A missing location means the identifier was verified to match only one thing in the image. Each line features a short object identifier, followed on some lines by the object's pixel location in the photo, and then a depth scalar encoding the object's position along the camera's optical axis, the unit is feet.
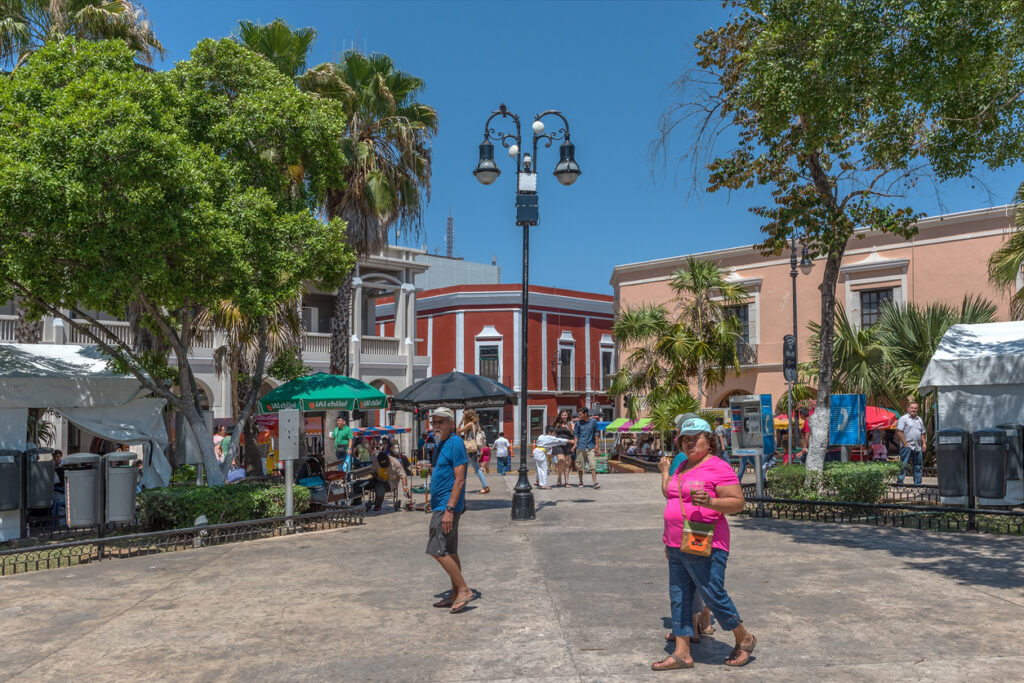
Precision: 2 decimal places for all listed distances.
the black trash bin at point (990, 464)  34.86
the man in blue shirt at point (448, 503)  22.49
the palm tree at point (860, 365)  78.48
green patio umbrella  45.57
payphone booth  61.21
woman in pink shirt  17.13
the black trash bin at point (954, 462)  35.68
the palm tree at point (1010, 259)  49.06
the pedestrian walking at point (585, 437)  59.11
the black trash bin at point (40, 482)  35.65
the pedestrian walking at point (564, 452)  57.77
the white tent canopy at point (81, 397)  41.45
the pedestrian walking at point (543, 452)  57.00
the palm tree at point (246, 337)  62.75
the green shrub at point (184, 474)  56.34
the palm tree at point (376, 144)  61.21
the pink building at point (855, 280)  86.38
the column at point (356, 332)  106.42
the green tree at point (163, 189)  33.45
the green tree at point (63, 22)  50.49
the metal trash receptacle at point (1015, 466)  36.11
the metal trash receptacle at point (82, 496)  32.73
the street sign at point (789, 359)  54.60
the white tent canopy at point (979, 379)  44.04
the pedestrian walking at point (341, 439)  66.28
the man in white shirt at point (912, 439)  53.78
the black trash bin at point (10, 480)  34.27
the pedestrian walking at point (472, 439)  55.77
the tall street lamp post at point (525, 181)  43.98
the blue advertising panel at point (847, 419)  69.05
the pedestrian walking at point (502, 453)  77.36
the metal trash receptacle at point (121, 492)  33.60
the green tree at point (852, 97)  31.37
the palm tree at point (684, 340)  84.94
